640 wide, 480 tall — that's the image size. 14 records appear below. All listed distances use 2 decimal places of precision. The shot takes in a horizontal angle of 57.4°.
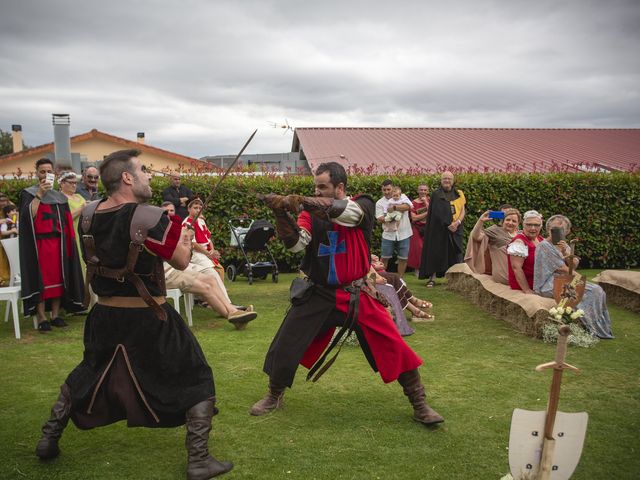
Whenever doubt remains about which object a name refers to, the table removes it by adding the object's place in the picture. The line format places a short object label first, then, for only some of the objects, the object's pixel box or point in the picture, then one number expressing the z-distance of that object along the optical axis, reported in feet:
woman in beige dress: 26.16
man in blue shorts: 34.17
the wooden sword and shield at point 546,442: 9.07
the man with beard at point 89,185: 27.27
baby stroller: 31.68
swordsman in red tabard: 13.47
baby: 34.04
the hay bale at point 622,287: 27.02
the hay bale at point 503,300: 22.01
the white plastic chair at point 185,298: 23.03
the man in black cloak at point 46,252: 23.02
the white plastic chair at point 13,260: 24.88
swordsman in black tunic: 11.05
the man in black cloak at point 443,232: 33.91
